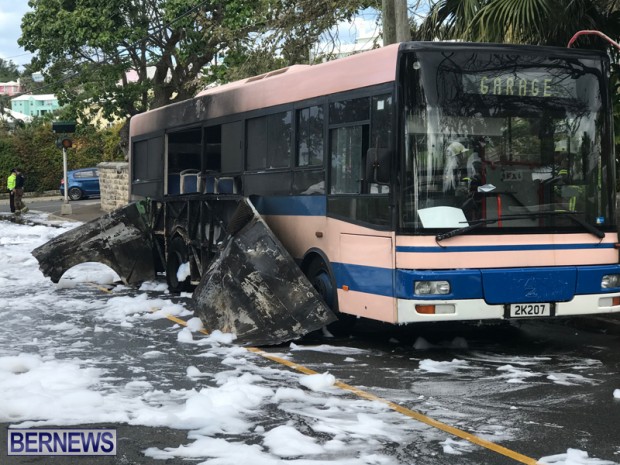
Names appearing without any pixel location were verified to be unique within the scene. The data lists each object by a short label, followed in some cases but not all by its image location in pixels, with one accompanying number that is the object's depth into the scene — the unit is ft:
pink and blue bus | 31.91
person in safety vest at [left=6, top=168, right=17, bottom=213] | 142.41
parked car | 180.86
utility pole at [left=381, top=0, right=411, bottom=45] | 54.13
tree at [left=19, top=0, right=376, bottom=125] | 111.55
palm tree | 44.27
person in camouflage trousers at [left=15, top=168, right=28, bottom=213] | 141.28
